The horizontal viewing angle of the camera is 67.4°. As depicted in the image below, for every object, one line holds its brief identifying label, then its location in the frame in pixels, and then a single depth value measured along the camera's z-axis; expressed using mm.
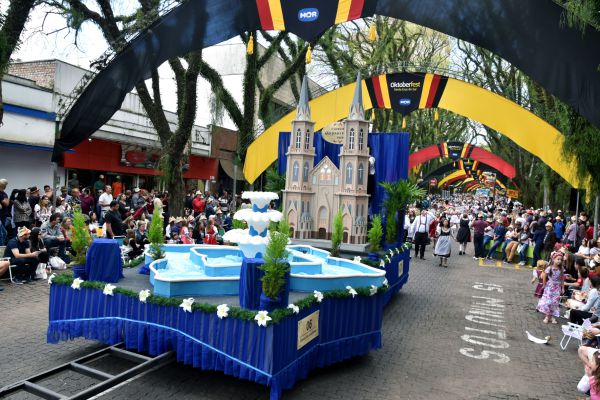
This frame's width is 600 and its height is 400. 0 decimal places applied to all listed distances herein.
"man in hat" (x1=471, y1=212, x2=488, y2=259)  17703
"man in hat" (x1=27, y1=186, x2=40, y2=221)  11961
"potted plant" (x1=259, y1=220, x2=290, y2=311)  5016
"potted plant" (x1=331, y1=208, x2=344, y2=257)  7977
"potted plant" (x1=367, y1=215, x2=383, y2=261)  8852
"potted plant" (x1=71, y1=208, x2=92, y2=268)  6213
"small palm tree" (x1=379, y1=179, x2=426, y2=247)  10500
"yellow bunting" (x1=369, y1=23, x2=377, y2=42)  10195
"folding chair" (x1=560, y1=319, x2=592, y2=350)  7348
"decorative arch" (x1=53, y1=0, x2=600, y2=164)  6457
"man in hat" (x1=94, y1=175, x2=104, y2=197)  20019
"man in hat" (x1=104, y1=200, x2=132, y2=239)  11656
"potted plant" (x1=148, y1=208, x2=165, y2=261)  7312
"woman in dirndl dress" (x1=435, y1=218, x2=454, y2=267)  15549
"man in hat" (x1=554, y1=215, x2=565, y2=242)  16984
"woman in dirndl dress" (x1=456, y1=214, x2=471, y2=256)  18369
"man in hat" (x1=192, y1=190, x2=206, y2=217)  17906
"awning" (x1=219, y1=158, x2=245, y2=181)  31584
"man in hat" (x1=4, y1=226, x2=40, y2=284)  9352
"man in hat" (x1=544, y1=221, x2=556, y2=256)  15414
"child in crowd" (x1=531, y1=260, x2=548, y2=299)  10727
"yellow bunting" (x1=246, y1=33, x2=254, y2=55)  10906
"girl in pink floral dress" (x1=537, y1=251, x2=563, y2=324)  9336
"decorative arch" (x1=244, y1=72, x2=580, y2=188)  13477
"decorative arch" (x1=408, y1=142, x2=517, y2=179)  28469
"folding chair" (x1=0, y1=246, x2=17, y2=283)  9399
